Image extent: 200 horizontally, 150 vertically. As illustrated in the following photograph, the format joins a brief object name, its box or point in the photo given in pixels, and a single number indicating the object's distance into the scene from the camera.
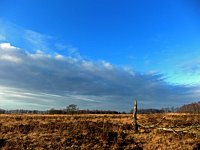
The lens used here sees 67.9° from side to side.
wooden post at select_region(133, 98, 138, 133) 14.33
